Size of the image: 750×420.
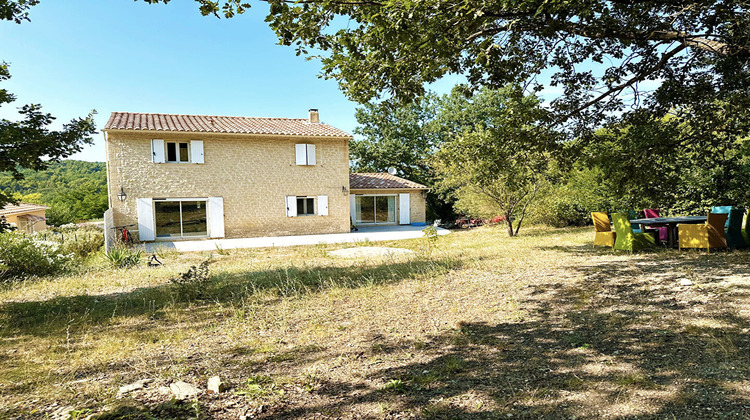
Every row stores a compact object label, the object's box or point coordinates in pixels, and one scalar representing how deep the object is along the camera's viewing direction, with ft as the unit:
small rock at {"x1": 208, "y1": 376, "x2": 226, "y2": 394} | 9.00
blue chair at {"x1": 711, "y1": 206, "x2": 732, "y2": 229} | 32.08
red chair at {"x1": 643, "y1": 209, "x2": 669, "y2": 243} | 30.71
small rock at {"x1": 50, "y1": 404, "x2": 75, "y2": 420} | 7.90
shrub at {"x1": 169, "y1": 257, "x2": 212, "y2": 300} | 20.04
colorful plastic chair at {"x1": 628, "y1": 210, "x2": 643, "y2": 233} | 34.30
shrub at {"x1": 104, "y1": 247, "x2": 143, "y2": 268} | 31.04
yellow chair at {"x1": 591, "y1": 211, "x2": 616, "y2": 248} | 31.25
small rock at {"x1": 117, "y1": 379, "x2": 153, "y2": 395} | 9.07
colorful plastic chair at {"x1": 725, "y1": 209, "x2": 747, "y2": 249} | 26.50
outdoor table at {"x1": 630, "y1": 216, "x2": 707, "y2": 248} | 28.99
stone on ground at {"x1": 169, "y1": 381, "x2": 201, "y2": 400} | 8.77
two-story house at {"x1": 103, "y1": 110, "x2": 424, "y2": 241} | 51.42
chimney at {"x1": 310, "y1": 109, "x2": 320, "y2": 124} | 65.67
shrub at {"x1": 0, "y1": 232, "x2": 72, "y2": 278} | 27.20
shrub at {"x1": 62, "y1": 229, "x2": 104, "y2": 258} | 36.76
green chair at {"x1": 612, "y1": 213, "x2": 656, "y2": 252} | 28.37
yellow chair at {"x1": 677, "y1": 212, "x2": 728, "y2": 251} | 25.86
